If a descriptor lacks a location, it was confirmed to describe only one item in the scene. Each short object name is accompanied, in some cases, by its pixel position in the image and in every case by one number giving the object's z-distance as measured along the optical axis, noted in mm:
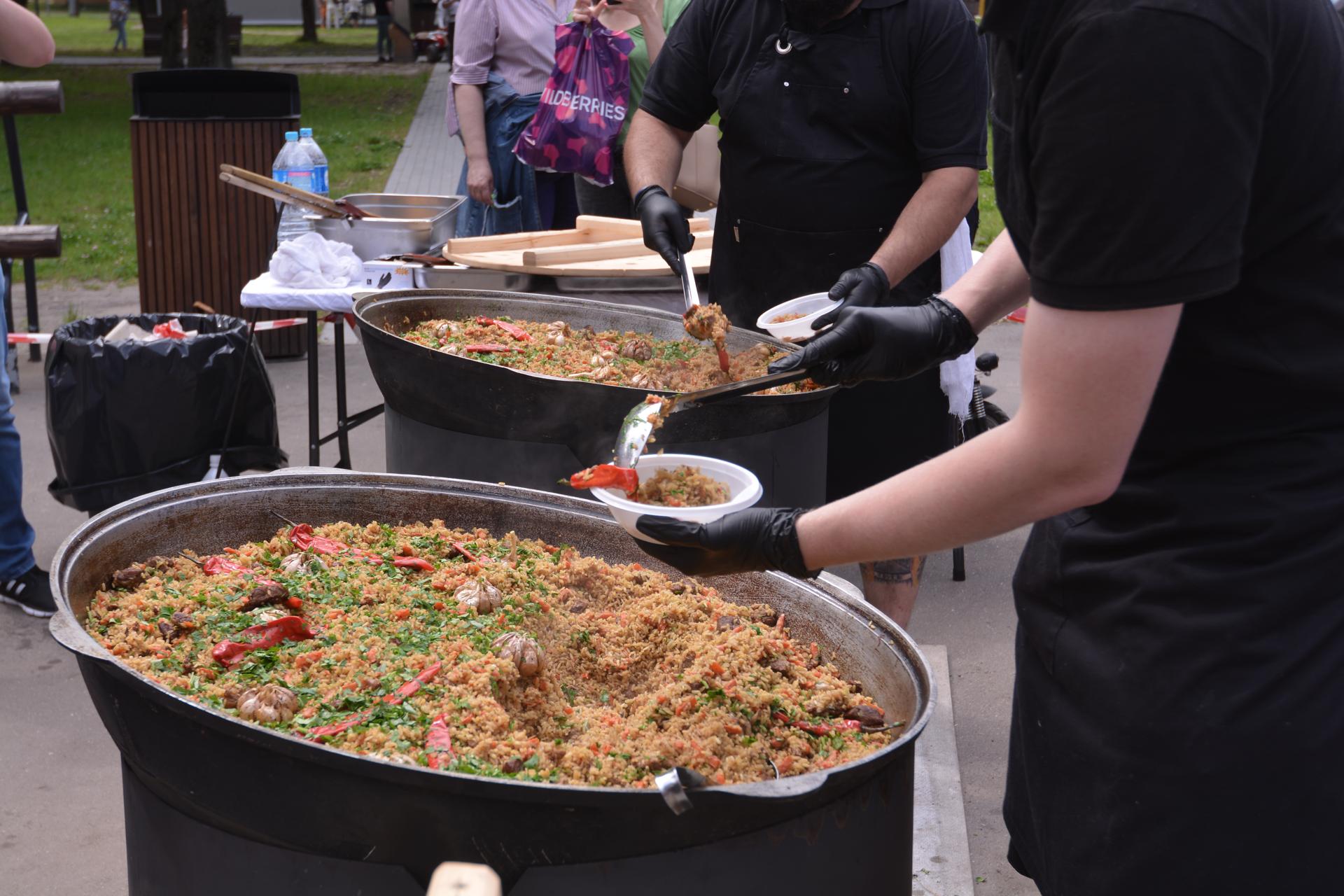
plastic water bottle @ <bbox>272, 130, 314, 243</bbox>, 5695
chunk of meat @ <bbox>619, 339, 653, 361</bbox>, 3617
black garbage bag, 4582
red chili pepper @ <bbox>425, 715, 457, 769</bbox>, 1764
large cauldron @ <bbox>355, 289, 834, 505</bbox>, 2979
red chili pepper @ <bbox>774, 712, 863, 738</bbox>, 2035
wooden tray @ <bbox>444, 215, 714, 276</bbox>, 4621
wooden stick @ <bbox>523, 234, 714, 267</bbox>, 4617
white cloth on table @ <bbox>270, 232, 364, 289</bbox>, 4609
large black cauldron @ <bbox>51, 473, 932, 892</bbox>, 1588
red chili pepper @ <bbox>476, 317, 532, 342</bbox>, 3723
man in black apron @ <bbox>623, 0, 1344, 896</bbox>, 1229
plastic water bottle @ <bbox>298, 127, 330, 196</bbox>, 5789
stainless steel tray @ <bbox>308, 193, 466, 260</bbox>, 5039
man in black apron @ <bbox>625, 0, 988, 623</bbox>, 3363
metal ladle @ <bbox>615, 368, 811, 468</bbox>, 2107
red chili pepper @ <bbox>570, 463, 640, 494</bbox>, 2074
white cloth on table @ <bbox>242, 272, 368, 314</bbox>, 4527
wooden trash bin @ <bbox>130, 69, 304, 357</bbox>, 6980
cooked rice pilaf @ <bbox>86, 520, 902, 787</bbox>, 1866
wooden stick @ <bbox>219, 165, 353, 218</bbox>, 4535
